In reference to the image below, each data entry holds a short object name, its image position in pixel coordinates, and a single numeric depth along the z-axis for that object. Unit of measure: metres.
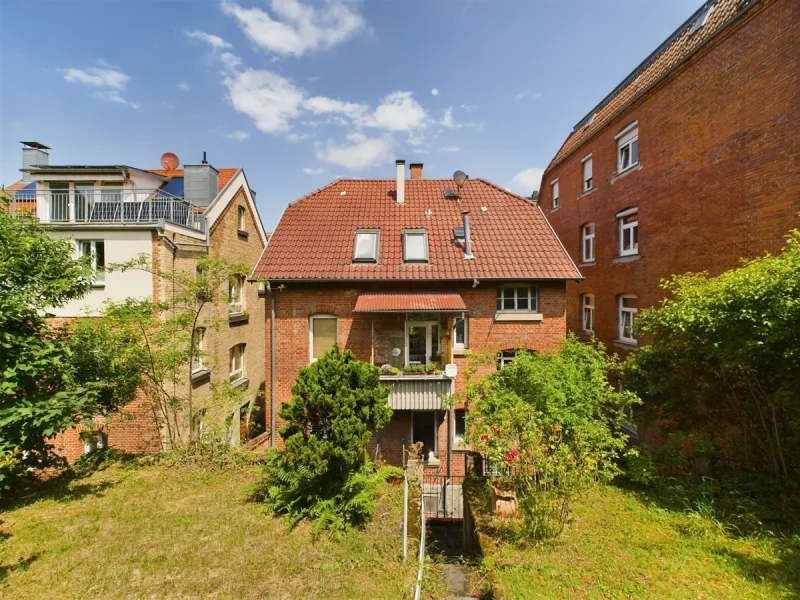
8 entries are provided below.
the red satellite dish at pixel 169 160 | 17.20
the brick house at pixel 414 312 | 11.17
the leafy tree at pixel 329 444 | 6.46
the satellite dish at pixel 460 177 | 14.24
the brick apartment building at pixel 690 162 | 8.37
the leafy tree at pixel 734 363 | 5.36
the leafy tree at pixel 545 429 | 5.79
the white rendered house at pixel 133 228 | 10.48
